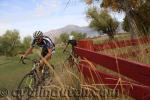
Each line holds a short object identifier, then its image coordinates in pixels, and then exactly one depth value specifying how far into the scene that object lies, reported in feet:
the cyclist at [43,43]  18.29
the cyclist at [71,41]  26.17
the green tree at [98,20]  163.59
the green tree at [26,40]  269.45
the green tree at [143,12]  80.46
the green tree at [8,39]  247.79
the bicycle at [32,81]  15.45
